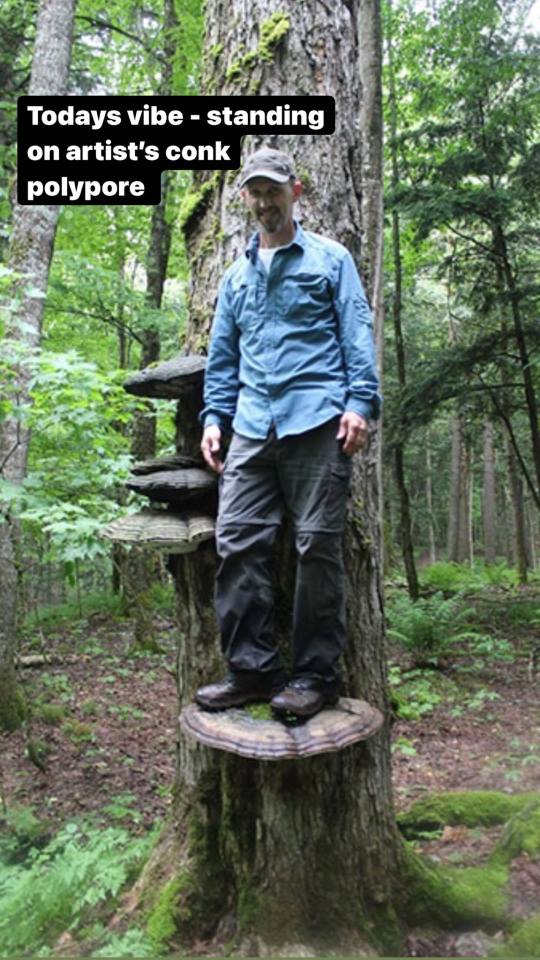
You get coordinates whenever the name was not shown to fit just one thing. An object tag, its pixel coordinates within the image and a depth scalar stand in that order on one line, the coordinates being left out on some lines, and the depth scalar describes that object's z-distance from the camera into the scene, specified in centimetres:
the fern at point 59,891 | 345
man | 299
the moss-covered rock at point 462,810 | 449
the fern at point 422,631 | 895
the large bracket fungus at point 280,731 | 265
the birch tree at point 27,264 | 660
